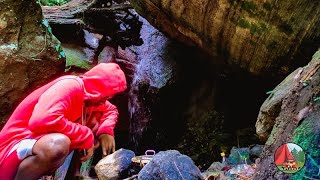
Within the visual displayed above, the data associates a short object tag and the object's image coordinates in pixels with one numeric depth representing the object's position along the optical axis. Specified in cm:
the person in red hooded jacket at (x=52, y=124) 280
